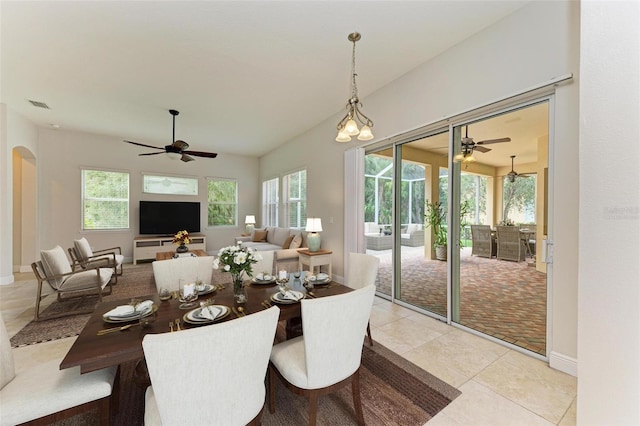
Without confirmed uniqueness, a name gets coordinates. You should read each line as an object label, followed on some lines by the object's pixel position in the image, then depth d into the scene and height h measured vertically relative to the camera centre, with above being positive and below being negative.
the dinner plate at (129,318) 1.48 -0.65
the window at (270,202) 7.73 +0.31
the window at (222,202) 7.93 +0.31
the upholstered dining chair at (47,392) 1.14 -0.89
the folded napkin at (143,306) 1.59 -0.63
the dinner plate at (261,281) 2.29 -0.64
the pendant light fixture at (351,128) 2.29 +0.79
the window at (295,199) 6.27 +0.35
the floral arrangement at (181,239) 5.07 -0.57
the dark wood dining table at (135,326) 1.16 -0.67
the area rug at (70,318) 2.67 -1.35
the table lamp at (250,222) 8.00 -0.33
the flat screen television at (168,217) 6.80 -0.16
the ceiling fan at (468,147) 2.98 +0.80
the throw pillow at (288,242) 5.60 -0.69
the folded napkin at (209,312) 1.53 -0.64
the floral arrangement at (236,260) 1.88 -0.37
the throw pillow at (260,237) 7.10 -0.72
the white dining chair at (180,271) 2.27 -0.56
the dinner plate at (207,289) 2.00 -0.64
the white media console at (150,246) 6.36 -0.91
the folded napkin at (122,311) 1.52 -0.63
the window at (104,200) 6.28 +0.30
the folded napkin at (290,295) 1.85 -0.63
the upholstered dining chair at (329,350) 1.30 -0.77
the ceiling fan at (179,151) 4.20 +1.06
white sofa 5.00 -0.82
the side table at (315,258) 4.50 -0.86
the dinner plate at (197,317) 1.49 -0.65
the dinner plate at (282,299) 1.82 -0.65
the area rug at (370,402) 1.60 -1.34
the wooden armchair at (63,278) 3.14 -0.91
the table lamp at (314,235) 4.75 -0.45
